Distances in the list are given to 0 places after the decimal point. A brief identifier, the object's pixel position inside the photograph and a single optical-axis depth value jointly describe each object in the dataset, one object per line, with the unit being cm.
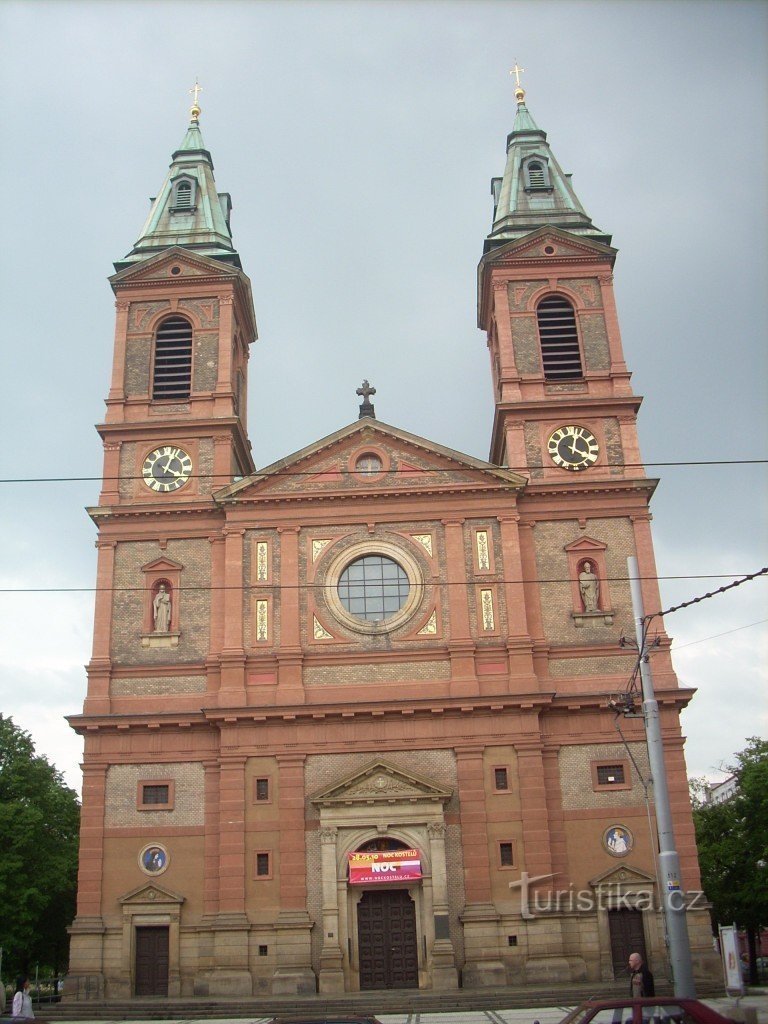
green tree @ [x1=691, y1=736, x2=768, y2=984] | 4309
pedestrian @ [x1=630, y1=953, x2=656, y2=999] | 2067
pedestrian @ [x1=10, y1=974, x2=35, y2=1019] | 2337
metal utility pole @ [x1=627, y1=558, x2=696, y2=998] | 1811
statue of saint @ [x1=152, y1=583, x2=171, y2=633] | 3553
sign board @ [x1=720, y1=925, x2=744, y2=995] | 2513
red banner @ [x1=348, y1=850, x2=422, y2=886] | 3181
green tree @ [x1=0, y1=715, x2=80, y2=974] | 3884
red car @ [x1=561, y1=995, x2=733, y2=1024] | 1257
